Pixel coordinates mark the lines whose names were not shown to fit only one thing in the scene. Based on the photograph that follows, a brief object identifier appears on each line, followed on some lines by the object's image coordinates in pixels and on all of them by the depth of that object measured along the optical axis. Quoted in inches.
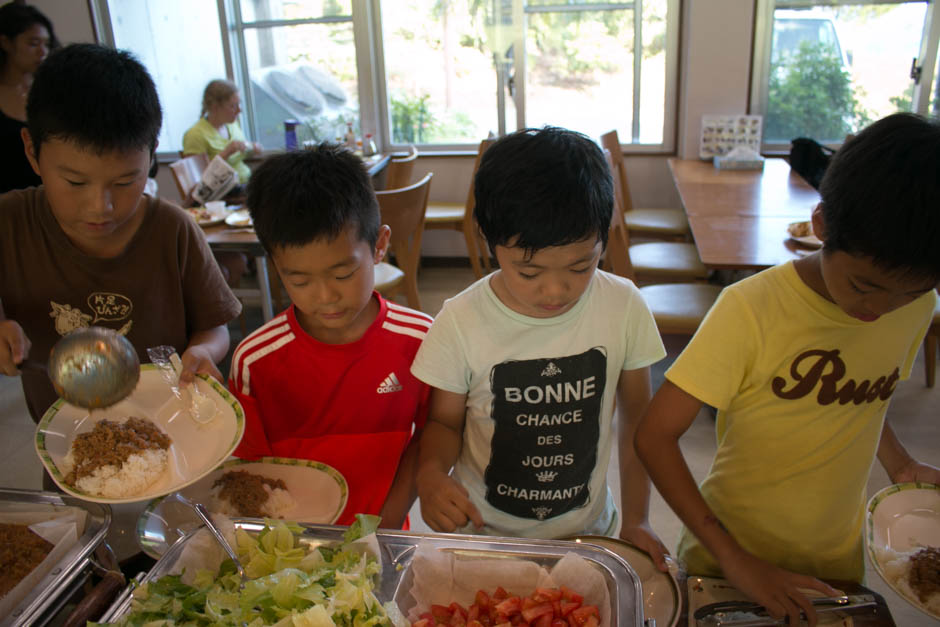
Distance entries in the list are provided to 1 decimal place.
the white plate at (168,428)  38.3
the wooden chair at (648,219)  153.7
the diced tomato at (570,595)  29.9
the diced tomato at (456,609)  30.5
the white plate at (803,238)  95.6
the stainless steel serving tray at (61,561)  29.9
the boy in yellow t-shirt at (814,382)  30.9
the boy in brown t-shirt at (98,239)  42.3
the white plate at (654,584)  32.3
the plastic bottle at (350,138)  182.0
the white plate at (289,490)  36.3
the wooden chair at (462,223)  176.6
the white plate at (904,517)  38.4
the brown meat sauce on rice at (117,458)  37.1
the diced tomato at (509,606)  29.6
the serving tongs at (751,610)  33.1
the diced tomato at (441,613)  30.4
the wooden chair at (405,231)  121.6
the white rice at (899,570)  34.4
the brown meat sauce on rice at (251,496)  37.3
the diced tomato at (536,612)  29.2
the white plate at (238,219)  123.1
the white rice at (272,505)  37.4
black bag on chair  142.4
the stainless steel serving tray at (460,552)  29.7
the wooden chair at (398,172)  150.3
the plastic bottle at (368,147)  188.5
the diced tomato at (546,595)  29.8
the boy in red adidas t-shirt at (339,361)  43.0
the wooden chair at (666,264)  124.1
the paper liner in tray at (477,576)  30.7
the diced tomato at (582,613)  29.0
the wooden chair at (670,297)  100.3
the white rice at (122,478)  36.8
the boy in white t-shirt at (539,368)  36.0
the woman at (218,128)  167.8
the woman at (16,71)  104.7
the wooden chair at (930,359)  117.3
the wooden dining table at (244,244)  114.3
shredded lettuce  28.1
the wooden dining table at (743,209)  93.3
